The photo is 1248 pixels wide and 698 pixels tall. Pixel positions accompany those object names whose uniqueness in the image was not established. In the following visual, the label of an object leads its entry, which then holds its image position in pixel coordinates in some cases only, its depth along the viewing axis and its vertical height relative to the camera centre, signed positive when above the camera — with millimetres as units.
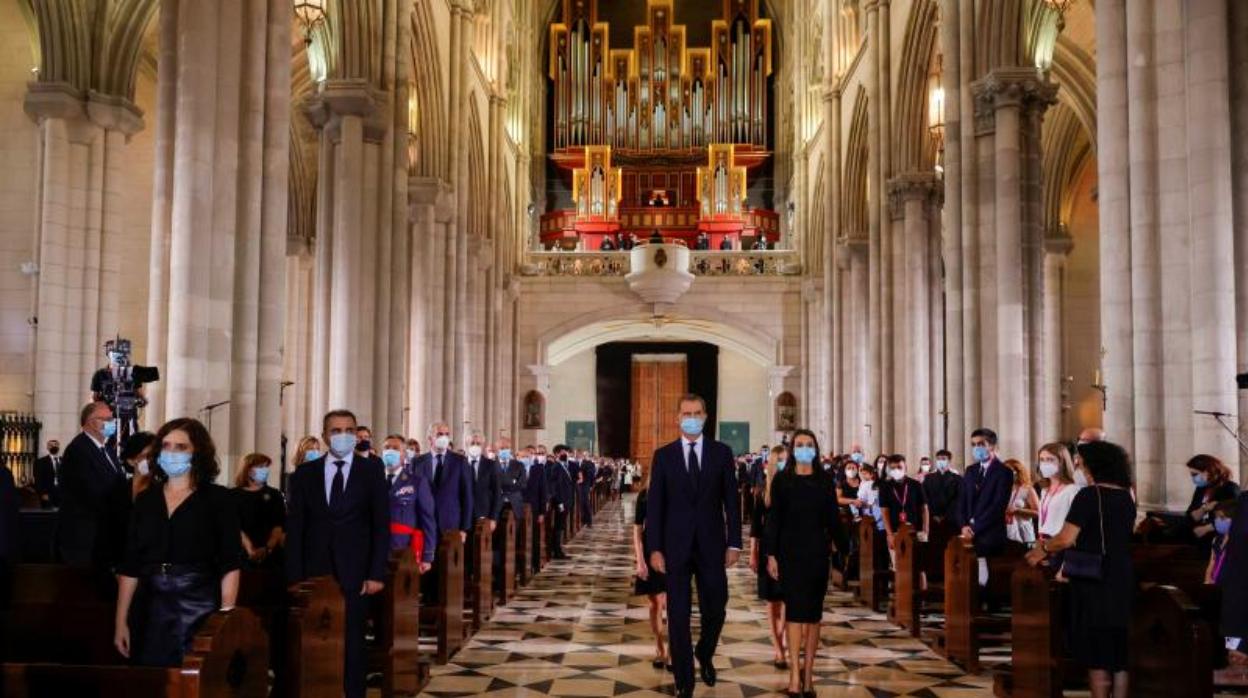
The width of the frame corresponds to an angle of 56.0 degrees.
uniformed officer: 9836 -796
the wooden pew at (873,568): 13031 -1639
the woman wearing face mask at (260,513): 8039 -651
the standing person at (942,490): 13828 -797
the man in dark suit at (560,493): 19109 -1273
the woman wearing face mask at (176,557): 5023 -592
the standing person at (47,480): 14442 -771
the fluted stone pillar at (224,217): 12195 +2198
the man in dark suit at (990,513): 10078 -775
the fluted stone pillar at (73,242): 18453 +2850
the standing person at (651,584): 8438 -1267
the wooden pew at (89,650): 3945 -907
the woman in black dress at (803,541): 7828 -794
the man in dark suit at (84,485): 6895 -395
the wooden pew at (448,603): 9344 -1486
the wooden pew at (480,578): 11164 -1534
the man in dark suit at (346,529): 6621 -615
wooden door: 49594 +1147
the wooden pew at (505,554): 12977 -1503
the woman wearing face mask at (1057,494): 8023 -485
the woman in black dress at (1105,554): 6406 -709
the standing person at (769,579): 8788 -1227
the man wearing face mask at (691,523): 7410 -644
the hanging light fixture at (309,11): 14953 +5231
